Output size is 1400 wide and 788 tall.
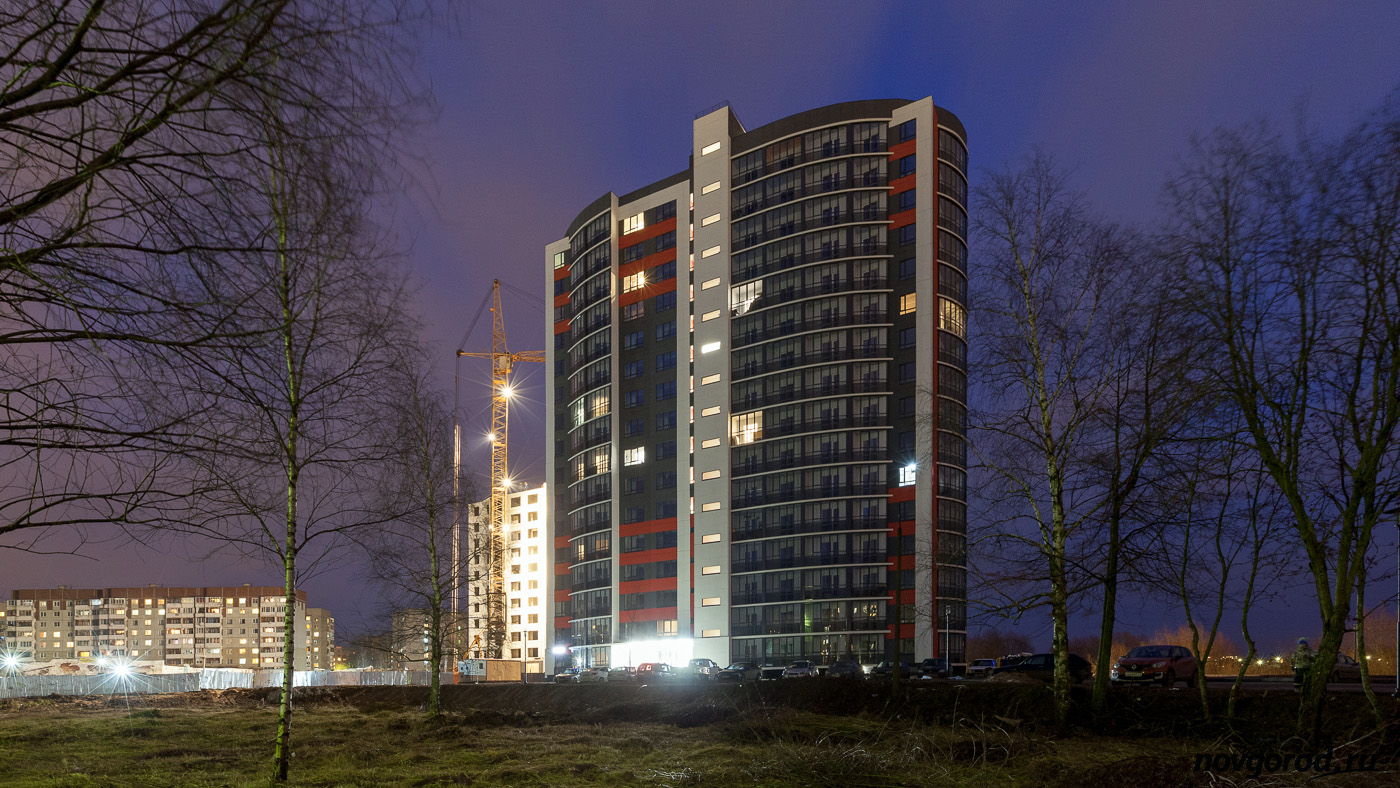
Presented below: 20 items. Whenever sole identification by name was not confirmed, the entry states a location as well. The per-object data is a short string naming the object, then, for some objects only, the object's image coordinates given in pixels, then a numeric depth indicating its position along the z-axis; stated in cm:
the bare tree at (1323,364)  1297
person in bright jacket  1984
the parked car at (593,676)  6274
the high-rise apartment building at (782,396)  7850
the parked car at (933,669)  5172
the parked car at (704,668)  6371
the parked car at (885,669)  5740
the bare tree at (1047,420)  1992
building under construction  12938
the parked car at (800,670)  5759
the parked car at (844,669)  6008
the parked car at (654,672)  5899
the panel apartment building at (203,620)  18862
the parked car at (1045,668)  3731
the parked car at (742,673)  5055
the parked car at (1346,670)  3738
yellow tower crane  12838
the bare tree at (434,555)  2588
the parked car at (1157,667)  3234
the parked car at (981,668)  4815
